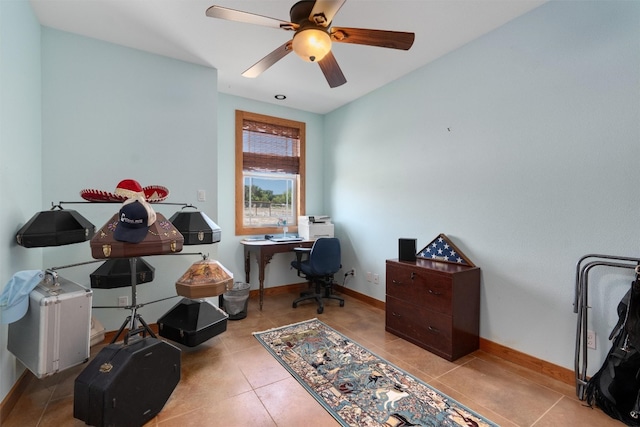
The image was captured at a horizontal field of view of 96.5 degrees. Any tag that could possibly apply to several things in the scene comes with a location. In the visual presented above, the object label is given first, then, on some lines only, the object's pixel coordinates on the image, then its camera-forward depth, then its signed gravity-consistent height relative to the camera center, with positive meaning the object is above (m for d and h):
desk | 3.54 -0.51
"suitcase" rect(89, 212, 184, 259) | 1.77 -0.23
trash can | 3.22 -1.07
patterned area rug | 1.68 -1.23
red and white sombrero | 1.93 +0.10
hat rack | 1.82 -0.21
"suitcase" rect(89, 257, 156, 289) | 2.38 -0.56
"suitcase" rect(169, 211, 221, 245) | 2.34 -0.16
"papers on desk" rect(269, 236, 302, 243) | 3.88 -0.42
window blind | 4.02 +0.90
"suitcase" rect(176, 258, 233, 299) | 2.29 -0.60
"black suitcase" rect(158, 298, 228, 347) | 2.35 -0.97
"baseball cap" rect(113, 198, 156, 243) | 1.79 -0.09
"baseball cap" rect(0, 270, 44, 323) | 1.63 -0.52
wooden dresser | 2.37 -0.85
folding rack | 1.84 -0.61
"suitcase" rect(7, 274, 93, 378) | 1.66 -0.75
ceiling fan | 1.61 +1.09
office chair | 3.43 -0.67
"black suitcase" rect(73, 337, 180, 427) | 1.50 -0.98
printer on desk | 4.10 -0.26
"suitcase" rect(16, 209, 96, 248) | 1.81 -0.15
